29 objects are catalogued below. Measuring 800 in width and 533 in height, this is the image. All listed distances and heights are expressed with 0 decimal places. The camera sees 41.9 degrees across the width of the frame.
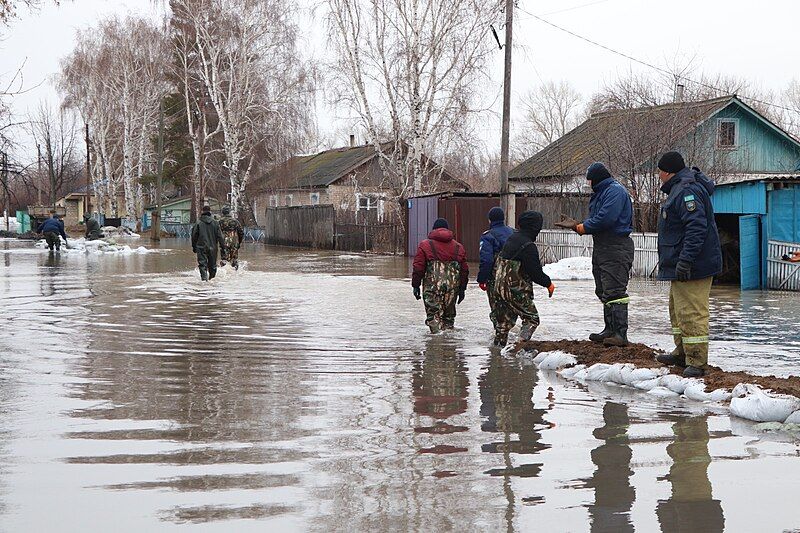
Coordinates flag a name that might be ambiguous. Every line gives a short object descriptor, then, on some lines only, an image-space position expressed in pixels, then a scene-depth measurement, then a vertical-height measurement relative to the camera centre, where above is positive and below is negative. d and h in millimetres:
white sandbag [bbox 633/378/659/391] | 8641 -1247
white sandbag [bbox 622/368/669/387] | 8789 -1186
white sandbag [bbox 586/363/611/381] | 9184 -1215
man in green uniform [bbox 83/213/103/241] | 45062 +416
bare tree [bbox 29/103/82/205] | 89125 +8661
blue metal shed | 20016 +198
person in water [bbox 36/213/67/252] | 40344 +382
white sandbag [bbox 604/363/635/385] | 8977 -1191
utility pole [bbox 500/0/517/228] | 23969 +2163
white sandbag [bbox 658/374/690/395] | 8352 -1205
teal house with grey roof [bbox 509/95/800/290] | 20234 +2204
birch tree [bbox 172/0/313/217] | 49969 +8232
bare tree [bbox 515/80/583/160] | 83125 +8819
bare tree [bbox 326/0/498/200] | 36906 +6095
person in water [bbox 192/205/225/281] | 21844 -56
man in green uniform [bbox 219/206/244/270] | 24219 +75
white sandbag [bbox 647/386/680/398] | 8344 -1276
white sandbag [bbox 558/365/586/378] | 9453 -1239
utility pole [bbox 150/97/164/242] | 58188 +1577
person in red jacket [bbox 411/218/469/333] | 12984 -489
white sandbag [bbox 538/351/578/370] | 9820 -1188
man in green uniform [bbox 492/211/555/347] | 11180 -449
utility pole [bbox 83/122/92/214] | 69062 +3905
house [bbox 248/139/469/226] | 57594 +3319
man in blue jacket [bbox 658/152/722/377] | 8539 -190
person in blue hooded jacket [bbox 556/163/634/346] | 10141 -94
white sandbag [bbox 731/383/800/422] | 7047 -1191
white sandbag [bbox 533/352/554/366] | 10258 -1214
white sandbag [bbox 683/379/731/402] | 7902 -1226
